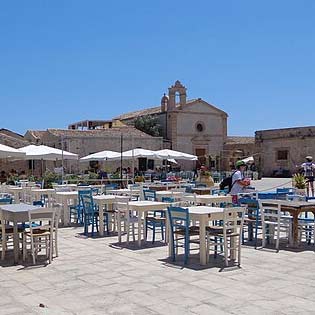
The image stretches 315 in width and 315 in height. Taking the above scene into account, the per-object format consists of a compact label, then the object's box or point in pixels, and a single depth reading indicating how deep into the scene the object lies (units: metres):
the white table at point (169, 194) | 9.69
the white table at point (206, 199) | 8.90
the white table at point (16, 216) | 6.61
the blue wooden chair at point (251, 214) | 8.05
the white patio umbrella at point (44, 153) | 16.08
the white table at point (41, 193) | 11.95
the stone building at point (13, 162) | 31.51
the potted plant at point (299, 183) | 11.98
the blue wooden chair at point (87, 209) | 9.16
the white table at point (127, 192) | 11.90
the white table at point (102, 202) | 9.05
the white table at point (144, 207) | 7.93
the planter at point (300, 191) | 11.26
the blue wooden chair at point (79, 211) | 9.97
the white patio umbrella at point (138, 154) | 20.03
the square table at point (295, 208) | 7.54
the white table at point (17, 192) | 13.67
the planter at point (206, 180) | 16.23
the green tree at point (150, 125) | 41.36
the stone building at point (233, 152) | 40.88
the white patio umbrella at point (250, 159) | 36.38
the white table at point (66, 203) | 10.75
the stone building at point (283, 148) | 33.19
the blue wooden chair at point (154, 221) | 8.20
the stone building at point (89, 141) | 34.09
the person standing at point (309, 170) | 15.73
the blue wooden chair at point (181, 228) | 6.45
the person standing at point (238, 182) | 9.47
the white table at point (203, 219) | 6.46
